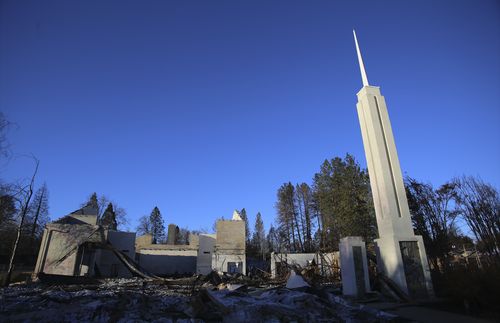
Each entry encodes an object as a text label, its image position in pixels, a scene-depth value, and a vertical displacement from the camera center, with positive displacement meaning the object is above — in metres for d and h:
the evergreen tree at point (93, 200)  58.77 +14.37
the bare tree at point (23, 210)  18.98 +4.36
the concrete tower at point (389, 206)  14.10 +3.11
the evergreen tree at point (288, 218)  54.01 +9.50
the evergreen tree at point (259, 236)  70.35 +8.93
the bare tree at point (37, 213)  43.92 +9.51
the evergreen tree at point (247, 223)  70.94 +11.75
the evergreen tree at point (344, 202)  31.33 +7.30
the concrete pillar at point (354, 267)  14.30 +0.37
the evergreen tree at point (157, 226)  76.19 +12.12
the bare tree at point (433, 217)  17.88 +3.30
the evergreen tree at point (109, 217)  53.41 +10.46
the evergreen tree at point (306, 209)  50.99 +10.50
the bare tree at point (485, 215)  15.17 +2.81
